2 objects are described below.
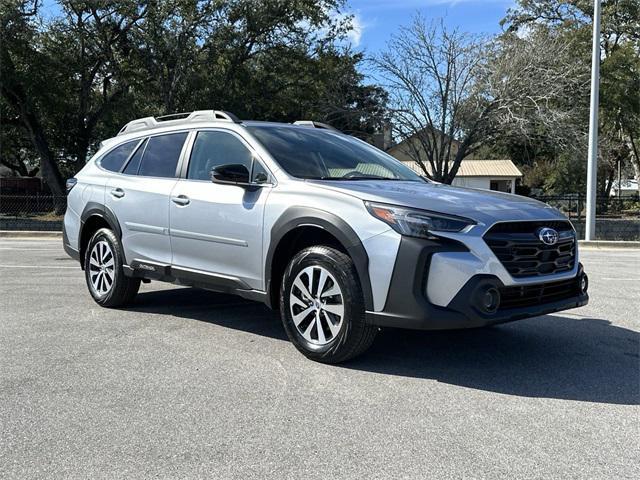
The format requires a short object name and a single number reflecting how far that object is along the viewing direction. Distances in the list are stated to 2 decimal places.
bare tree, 23.20
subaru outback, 4.09
